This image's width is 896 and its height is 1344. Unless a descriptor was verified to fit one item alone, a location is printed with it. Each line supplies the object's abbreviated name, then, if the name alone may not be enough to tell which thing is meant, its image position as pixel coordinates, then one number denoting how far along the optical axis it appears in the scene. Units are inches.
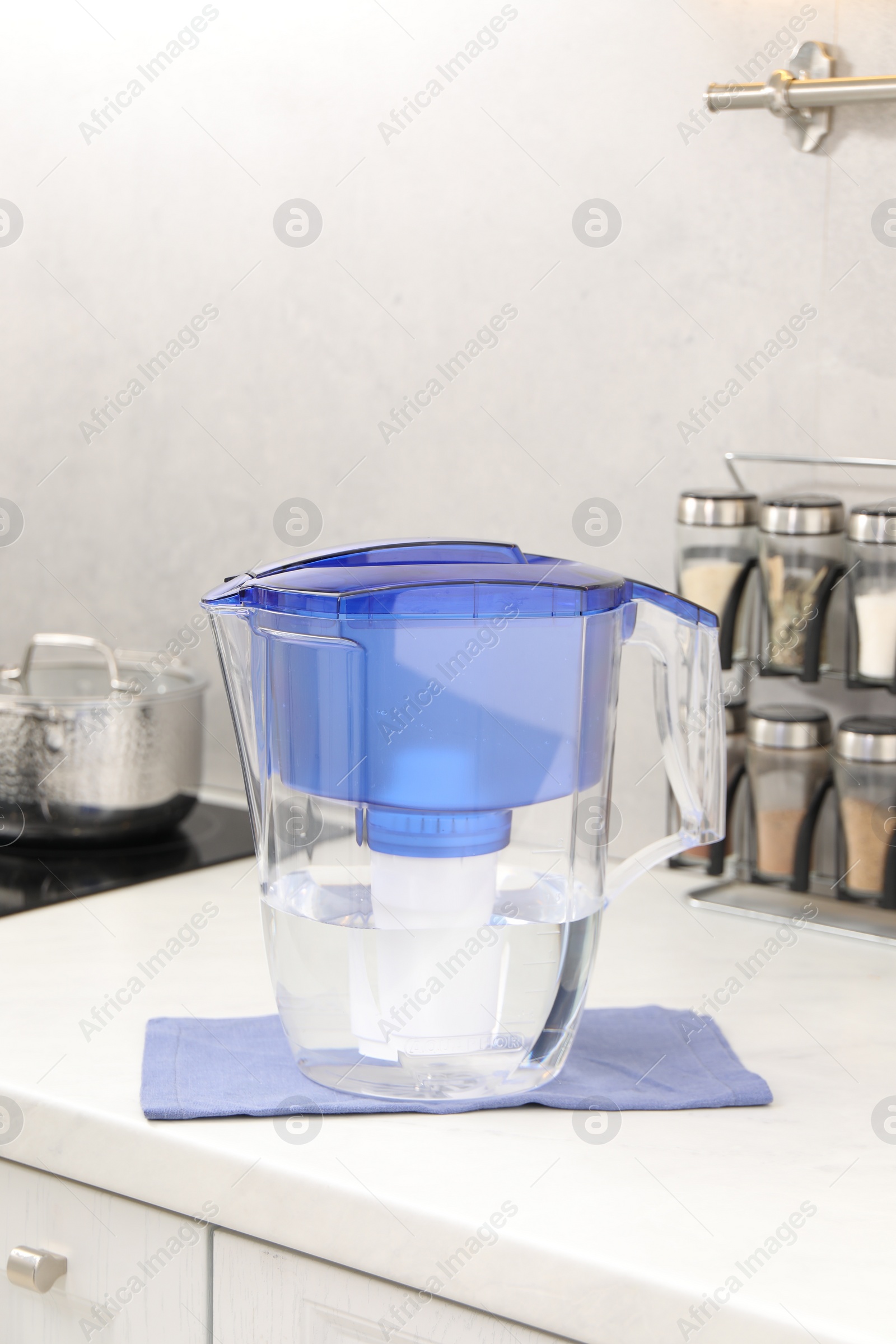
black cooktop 71.8
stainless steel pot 73.9
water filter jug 57.7
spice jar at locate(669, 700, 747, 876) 72.2
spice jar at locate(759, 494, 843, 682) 69.7
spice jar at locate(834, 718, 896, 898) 68.7
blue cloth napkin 58.1
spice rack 69.1
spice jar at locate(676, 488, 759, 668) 71.1
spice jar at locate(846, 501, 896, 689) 68.4
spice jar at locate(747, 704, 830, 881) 70.3
